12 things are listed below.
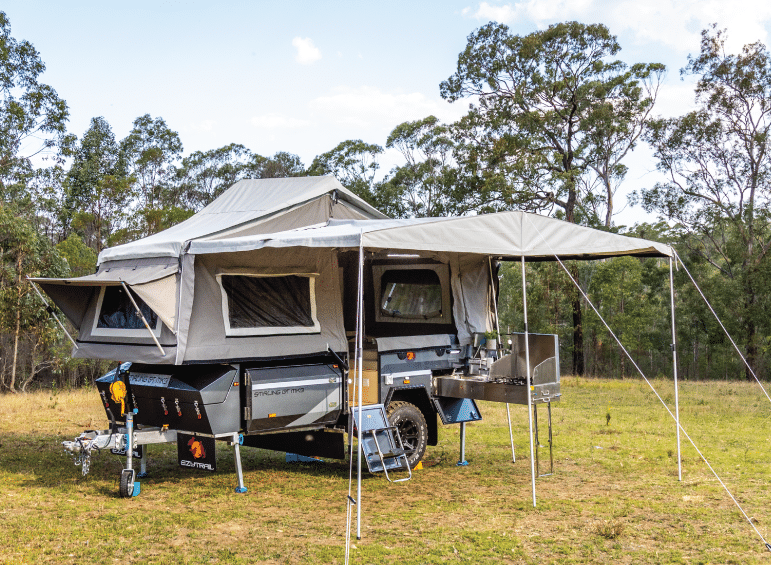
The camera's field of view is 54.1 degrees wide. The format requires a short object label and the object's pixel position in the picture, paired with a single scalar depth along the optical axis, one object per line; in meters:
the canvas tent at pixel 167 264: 7.08
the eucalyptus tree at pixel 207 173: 39.91
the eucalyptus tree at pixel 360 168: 32.09
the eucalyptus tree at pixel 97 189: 31.84
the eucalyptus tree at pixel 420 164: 31.31
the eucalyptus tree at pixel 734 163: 27.33
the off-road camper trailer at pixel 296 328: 7.05
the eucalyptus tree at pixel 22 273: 18.73
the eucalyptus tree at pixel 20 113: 20.77
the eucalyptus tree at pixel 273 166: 41.06
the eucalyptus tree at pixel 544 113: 25.28
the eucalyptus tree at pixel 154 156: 38.47
